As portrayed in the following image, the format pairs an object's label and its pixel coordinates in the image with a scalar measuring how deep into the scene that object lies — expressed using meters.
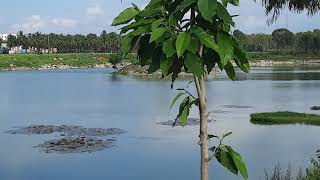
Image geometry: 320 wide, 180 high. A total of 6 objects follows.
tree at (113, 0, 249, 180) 1.96
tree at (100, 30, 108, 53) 153.23
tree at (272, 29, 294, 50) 135.12
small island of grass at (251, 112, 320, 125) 25.97
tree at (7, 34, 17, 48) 149.25
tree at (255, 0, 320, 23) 7.35
